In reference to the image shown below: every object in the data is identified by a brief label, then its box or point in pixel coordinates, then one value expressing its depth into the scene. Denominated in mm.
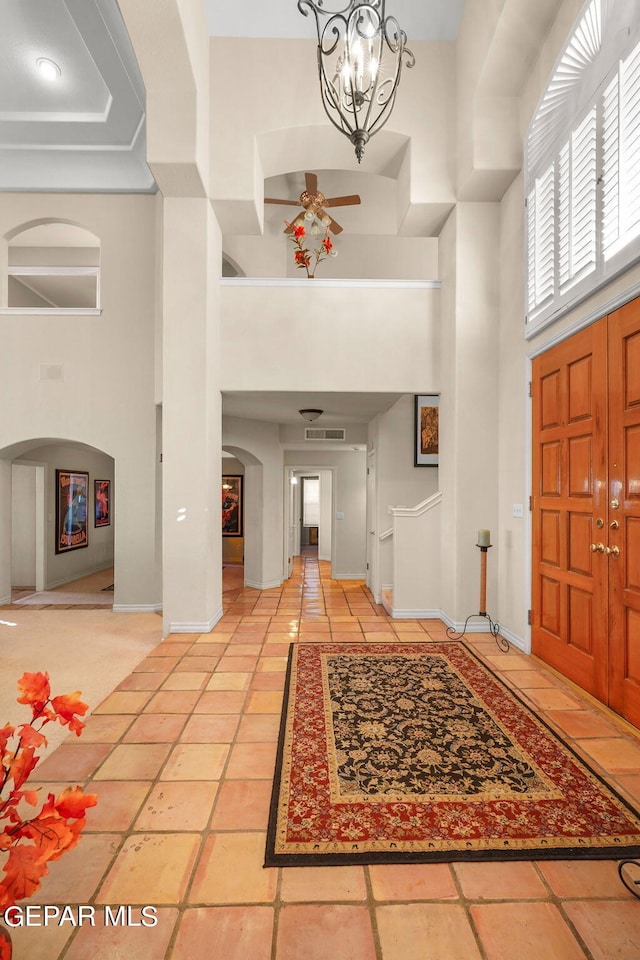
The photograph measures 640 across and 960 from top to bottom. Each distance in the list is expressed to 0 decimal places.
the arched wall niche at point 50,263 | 7008
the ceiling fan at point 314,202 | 5863
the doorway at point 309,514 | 9703
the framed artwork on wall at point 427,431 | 6781
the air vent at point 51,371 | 6395
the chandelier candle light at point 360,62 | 2516
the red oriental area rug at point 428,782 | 1907
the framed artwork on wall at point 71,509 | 8562
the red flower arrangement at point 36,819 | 977
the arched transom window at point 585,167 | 2834
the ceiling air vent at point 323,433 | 8156
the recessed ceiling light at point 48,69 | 5180
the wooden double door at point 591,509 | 2896
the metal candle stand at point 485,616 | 4464
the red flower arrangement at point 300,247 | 5688
